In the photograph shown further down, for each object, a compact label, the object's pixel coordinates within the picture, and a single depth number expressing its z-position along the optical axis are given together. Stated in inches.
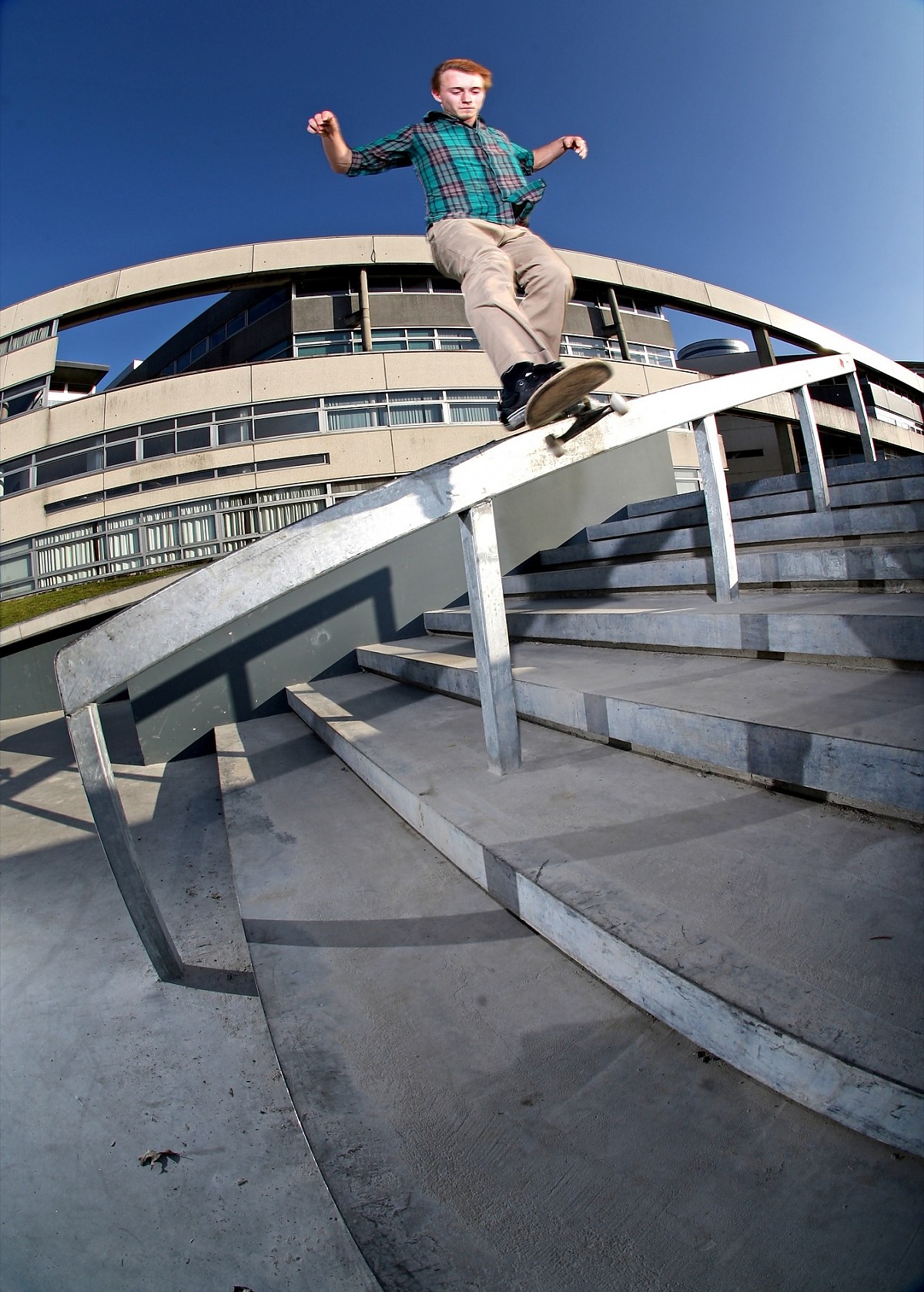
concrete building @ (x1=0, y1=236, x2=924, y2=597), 549.0
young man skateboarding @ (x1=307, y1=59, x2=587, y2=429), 79.2
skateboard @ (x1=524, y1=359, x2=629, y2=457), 57.9
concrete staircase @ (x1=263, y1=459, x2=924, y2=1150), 30.2
